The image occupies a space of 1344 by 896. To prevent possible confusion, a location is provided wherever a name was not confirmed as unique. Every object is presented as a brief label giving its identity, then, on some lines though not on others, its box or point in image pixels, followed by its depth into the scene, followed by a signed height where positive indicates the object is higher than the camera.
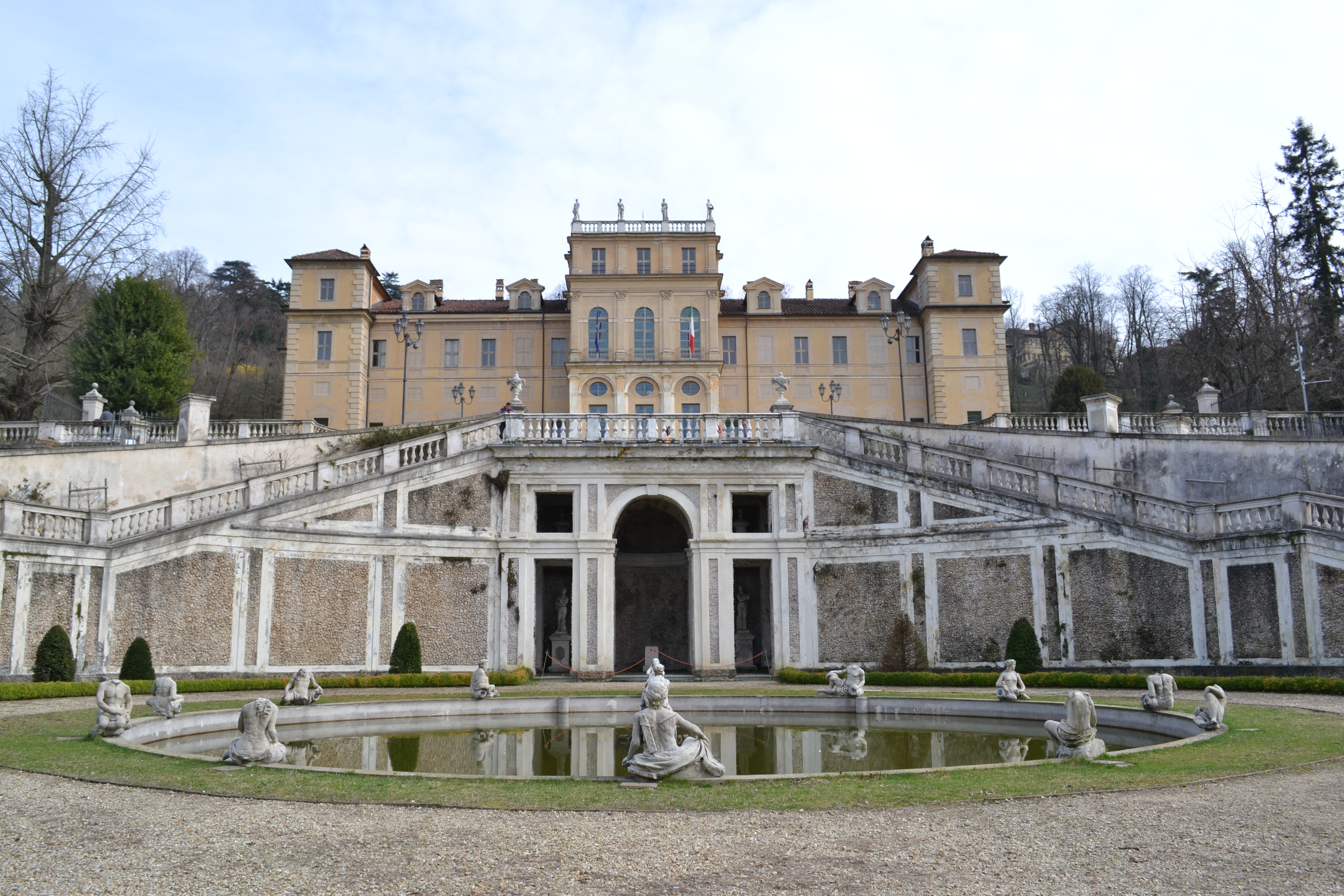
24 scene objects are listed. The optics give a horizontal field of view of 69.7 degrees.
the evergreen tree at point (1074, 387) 49.28 +10.08
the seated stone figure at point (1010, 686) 17.19 -1.81
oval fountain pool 12.81 -2.28
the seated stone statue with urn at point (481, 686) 18.75 -1.85
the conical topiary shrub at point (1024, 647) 23.84 -1.56
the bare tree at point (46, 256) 40.06 +14.29
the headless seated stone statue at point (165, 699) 14.81 -1.61
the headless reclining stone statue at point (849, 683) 18.25 -1.84
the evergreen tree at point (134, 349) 42.72 +10.86
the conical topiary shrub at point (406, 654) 25.53 -1.63
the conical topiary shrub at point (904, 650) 26.06 -1.75
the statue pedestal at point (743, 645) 30.41 -1.83
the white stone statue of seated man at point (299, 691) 17.89 -1.81
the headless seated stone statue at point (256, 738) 11.19 -1.68
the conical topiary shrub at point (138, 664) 21.36 -1.53
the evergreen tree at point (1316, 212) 41.00 +15.86
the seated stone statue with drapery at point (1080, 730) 11.23 -1.71
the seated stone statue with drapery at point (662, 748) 10.26 -1.72
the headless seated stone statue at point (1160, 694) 14.84 -1.71
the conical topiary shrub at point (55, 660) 20.78 -1.37
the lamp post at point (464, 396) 53.25 +10.70
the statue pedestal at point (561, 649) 29.44 -1.80
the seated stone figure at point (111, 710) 13.08 -1.54
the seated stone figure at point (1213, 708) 12.95 -1.69
